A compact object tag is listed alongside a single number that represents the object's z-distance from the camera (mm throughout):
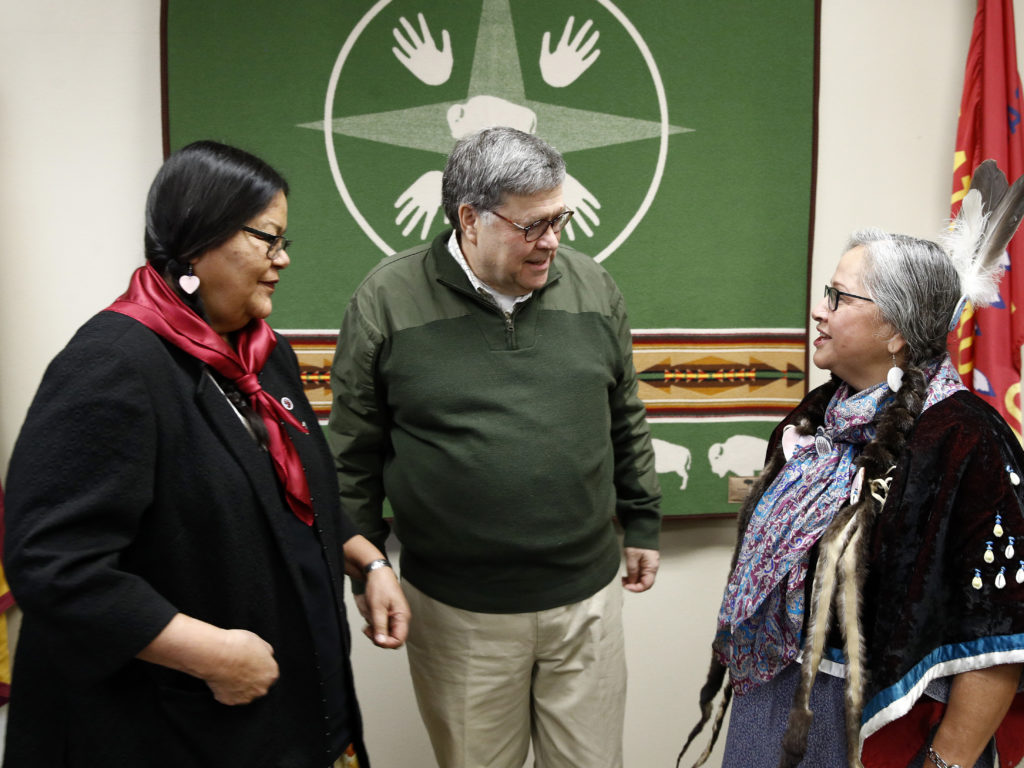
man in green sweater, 1669
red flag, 2277
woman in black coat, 1005
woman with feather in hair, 1321
